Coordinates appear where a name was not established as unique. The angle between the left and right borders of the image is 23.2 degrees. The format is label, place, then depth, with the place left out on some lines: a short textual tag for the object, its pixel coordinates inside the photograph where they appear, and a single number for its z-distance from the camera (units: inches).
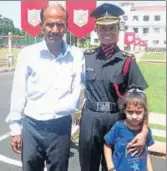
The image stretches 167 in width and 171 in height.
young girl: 113.6
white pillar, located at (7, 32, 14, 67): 872.0
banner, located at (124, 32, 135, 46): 1531.7
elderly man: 108.5
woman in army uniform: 115.6
